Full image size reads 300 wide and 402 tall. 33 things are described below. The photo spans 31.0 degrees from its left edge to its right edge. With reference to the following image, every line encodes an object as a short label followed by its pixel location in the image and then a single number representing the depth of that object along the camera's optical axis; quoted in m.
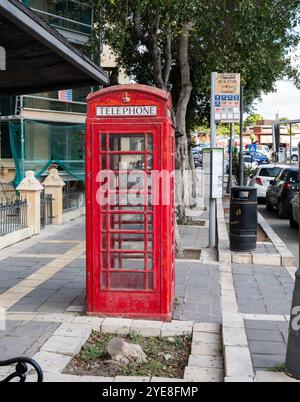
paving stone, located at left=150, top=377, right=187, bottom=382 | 4.53
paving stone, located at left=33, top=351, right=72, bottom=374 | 4.72
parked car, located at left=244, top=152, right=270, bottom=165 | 51.37
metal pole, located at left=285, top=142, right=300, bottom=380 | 4.37
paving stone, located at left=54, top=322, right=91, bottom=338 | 5.56
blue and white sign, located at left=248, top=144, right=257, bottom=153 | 54.22
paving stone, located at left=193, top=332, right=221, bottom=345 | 5.55
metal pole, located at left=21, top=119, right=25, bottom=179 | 15.24
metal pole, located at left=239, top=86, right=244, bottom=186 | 16.44
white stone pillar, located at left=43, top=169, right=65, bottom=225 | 14.31
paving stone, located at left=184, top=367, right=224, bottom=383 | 4.64
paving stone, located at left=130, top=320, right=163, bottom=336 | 5.78
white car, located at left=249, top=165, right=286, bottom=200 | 21.97
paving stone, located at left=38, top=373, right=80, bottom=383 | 4.48
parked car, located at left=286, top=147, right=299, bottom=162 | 43.27
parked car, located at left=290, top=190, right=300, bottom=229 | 14.42
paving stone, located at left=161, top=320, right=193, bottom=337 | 5.80
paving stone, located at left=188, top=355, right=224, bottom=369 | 4.96
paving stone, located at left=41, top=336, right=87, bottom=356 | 5.13
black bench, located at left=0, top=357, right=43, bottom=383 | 3.17
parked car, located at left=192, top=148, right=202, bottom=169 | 55.09
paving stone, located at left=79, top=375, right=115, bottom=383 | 4.50
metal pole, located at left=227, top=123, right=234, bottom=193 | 22.75
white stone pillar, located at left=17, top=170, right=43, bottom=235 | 12.38
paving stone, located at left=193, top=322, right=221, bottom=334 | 5.86
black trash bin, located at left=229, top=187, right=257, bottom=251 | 9.88
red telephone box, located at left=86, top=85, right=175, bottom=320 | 5.88
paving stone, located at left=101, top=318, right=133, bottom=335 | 5.79
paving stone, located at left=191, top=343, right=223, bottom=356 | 5.26
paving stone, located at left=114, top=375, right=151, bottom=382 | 4.53
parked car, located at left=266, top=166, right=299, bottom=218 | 16.58
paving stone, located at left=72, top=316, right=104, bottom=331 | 5.85
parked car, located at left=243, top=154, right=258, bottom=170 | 45.06
